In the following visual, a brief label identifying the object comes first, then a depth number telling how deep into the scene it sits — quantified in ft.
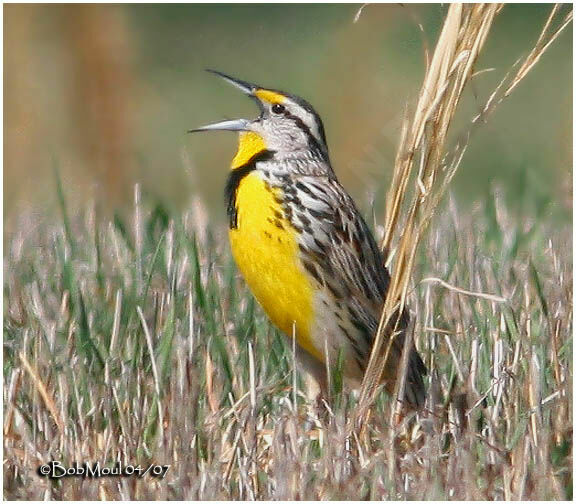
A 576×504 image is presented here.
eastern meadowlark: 25.57
